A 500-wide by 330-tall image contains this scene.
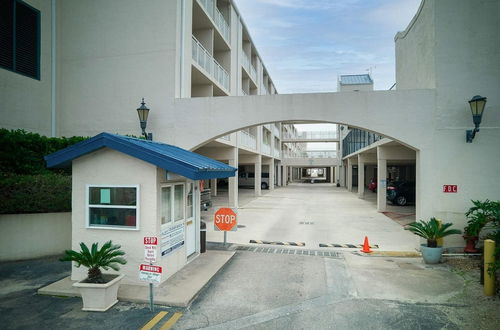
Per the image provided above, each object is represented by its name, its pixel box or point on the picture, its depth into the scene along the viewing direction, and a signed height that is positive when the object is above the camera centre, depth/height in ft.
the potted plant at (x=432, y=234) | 27.14 -6.06
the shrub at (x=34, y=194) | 27.76 -2.51
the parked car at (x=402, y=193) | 72.08 -5.94
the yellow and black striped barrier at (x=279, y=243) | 34.42 -8.60
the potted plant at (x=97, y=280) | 17.95 -6.94
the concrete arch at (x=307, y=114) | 30.76 +5.98
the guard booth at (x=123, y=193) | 21.17 -1.89
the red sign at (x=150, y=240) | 17.26 -4.12
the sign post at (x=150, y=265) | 17.11 -5.53
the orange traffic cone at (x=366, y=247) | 31.09 -8.17
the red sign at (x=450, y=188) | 29.76 -1.97
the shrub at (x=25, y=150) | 28.50 +1.65
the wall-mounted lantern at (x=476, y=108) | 27.73 +5.47
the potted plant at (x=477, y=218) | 26.63 -4.52
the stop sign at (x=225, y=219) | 32.30 -5.50
